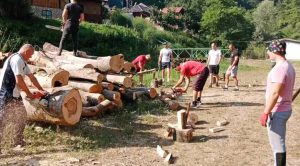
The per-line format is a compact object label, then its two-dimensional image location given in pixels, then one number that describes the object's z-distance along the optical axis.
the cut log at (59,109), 8.15
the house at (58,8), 41.79
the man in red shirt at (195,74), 11.06
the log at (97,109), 9.89
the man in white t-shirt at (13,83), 7.41
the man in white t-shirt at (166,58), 17.92
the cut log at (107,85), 11.02
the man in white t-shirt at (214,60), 16.00
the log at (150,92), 12.18
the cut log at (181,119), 8.66
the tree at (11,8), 31.28
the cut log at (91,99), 10.33
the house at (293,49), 51.09
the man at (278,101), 5.58
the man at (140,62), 15.88
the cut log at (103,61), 11.27
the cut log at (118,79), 11.24
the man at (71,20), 11.70
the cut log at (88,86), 10.55
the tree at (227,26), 60.12
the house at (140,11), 71.31
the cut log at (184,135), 8.45
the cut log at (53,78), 9.45
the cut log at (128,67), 12.49
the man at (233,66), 15.37
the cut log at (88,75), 10.59
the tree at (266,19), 77.12
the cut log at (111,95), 10.79
